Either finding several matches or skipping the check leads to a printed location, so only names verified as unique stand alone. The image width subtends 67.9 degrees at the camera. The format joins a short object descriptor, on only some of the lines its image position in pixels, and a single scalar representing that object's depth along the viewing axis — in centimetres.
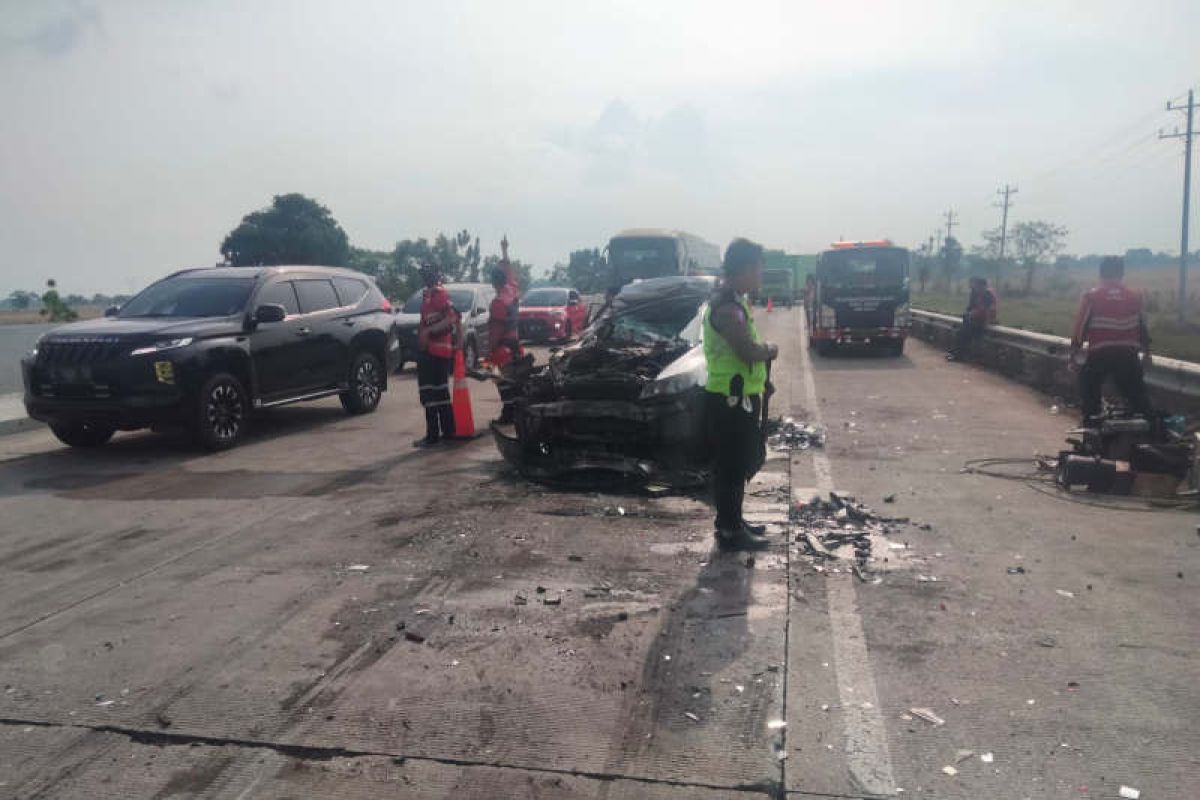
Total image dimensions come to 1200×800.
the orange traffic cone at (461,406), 1017
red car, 2375
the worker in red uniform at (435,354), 985
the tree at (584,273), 3369
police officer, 567
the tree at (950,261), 7744
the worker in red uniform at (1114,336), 865
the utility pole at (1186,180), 3660
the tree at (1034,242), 7081
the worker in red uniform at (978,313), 1778
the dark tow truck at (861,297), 2034
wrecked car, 735
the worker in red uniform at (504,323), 1123
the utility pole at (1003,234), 7081
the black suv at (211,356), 913
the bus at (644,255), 3103
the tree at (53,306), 2362
